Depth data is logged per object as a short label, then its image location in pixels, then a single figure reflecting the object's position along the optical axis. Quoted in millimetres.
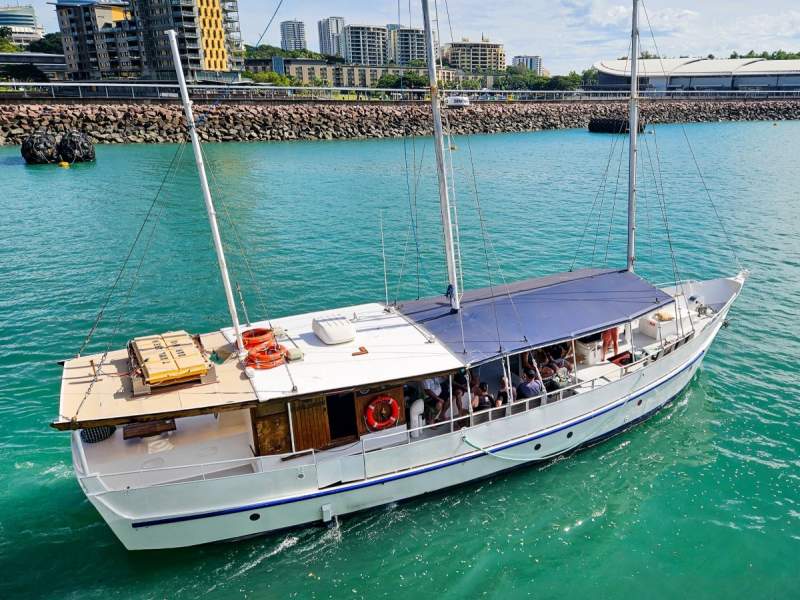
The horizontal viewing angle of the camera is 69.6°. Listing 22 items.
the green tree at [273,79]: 147250
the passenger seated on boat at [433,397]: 14055
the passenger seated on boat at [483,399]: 14203
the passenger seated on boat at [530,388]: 14688
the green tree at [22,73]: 129500
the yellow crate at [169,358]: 11727
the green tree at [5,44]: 170688
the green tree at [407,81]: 145000
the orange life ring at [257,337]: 13562
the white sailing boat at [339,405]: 11727
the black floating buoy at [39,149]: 63438
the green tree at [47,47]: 198875
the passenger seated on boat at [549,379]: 15301
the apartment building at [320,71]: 184750
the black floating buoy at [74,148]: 65062
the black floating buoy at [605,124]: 110125
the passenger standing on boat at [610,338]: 17161
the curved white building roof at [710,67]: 172625
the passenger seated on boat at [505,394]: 14227
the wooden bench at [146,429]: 12930
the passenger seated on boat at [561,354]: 15885
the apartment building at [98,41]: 142875
